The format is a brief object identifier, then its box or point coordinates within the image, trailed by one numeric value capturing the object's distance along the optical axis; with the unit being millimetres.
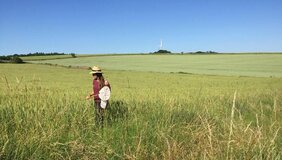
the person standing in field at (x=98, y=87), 4266
